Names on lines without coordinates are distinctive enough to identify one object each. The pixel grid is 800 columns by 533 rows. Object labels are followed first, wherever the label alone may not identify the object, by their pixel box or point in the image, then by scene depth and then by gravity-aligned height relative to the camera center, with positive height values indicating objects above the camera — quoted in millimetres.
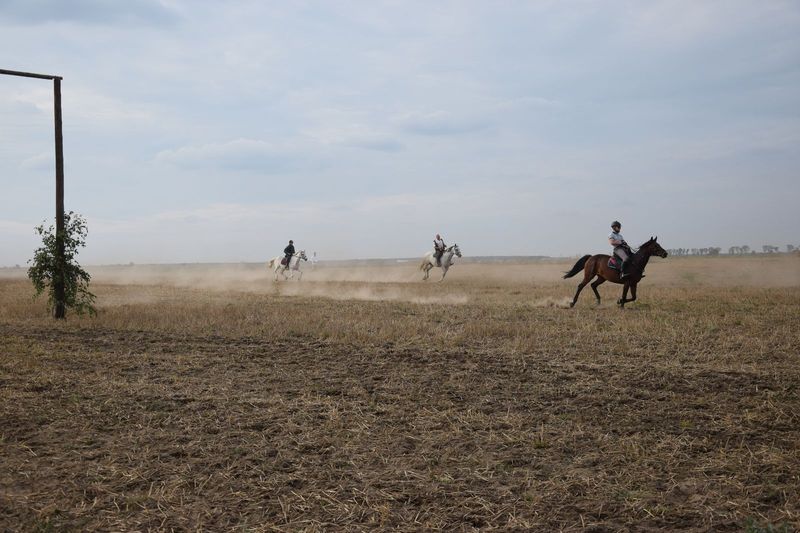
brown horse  20750 -49
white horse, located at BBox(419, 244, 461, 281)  41125 +686
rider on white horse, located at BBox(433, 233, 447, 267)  41834 +1323
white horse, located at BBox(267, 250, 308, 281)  43250 +275
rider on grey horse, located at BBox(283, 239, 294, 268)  42531 +1171
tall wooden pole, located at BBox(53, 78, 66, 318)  18609 +1827
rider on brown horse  20750 +596
